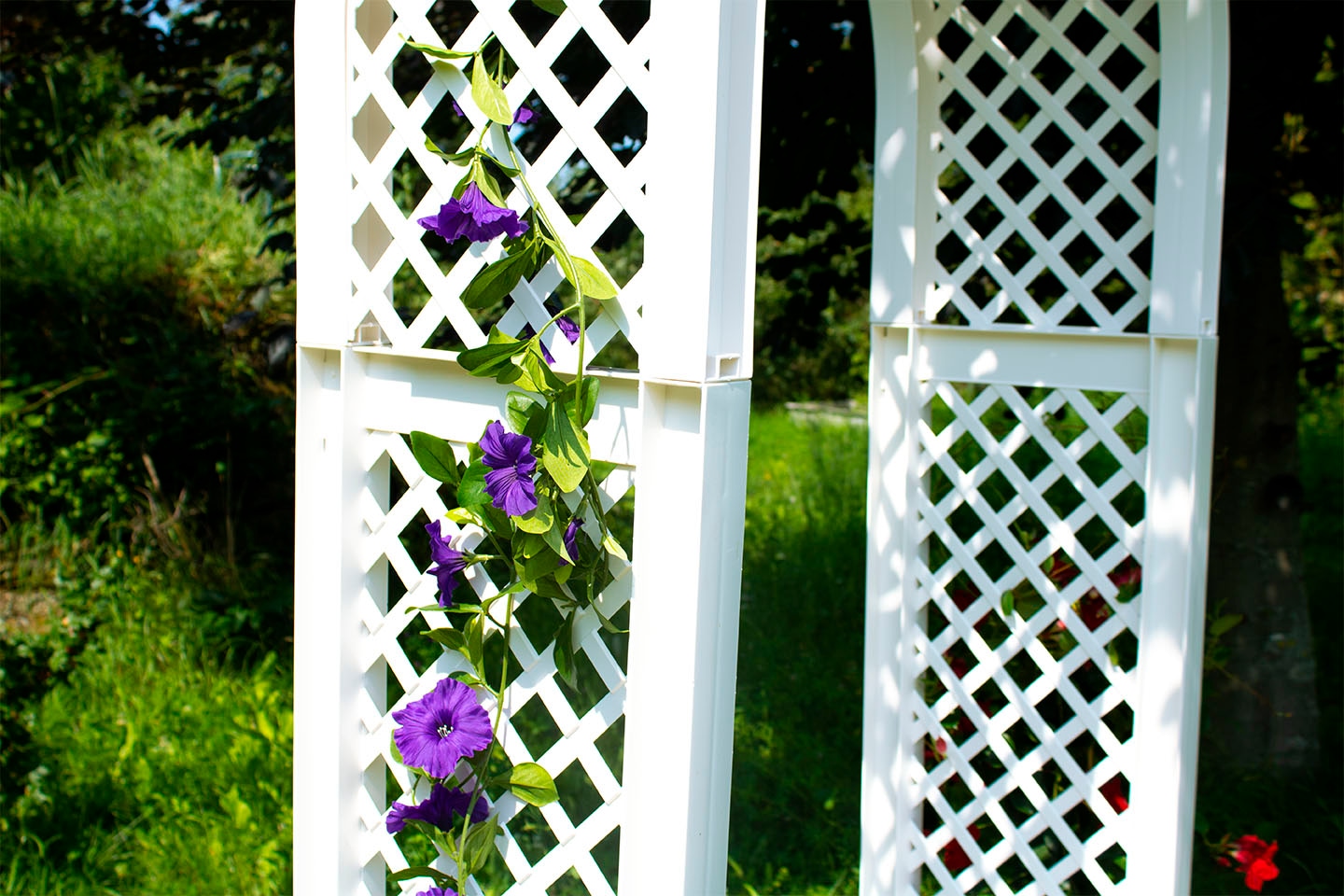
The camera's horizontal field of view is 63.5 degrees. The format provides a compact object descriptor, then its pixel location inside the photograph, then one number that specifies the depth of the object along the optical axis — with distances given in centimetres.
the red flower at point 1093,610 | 215
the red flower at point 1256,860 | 225
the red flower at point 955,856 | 234
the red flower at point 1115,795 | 212
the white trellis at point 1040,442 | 188
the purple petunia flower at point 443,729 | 130
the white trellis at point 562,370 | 113
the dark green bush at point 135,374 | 427
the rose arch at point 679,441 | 116
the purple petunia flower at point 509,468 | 121
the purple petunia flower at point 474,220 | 124
